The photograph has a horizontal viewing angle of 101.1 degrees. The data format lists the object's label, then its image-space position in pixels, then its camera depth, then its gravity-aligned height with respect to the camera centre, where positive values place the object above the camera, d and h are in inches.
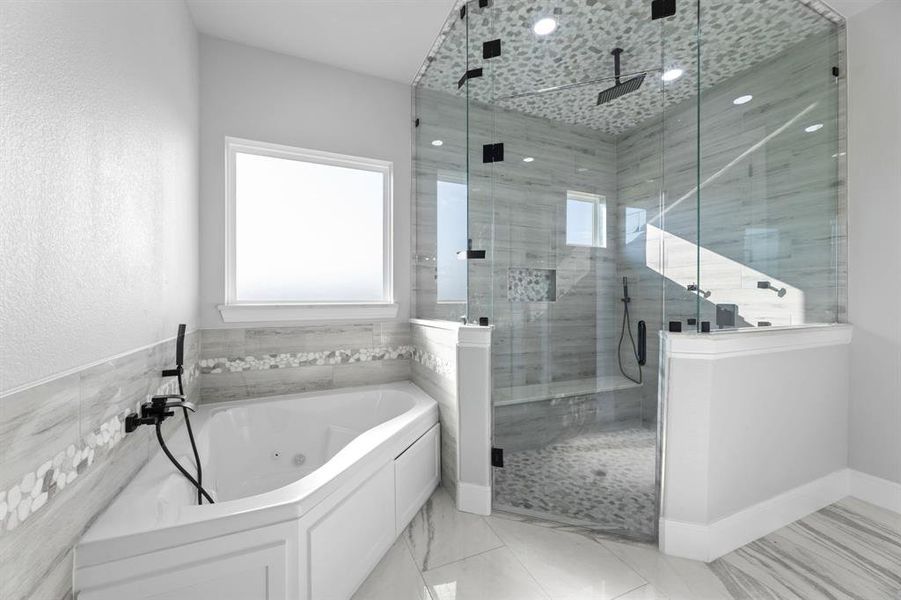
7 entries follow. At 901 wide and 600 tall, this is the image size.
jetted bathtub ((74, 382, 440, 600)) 40.6 -30.2
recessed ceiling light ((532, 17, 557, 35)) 78.7 +58.2
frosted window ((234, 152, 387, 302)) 95.6 +17.9
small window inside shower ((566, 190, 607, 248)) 93.7 +19.7
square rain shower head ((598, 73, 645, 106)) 80.4 +46.7
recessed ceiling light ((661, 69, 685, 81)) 70.8 +43.5
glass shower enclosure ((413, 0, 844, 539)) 72.9 +21.6
